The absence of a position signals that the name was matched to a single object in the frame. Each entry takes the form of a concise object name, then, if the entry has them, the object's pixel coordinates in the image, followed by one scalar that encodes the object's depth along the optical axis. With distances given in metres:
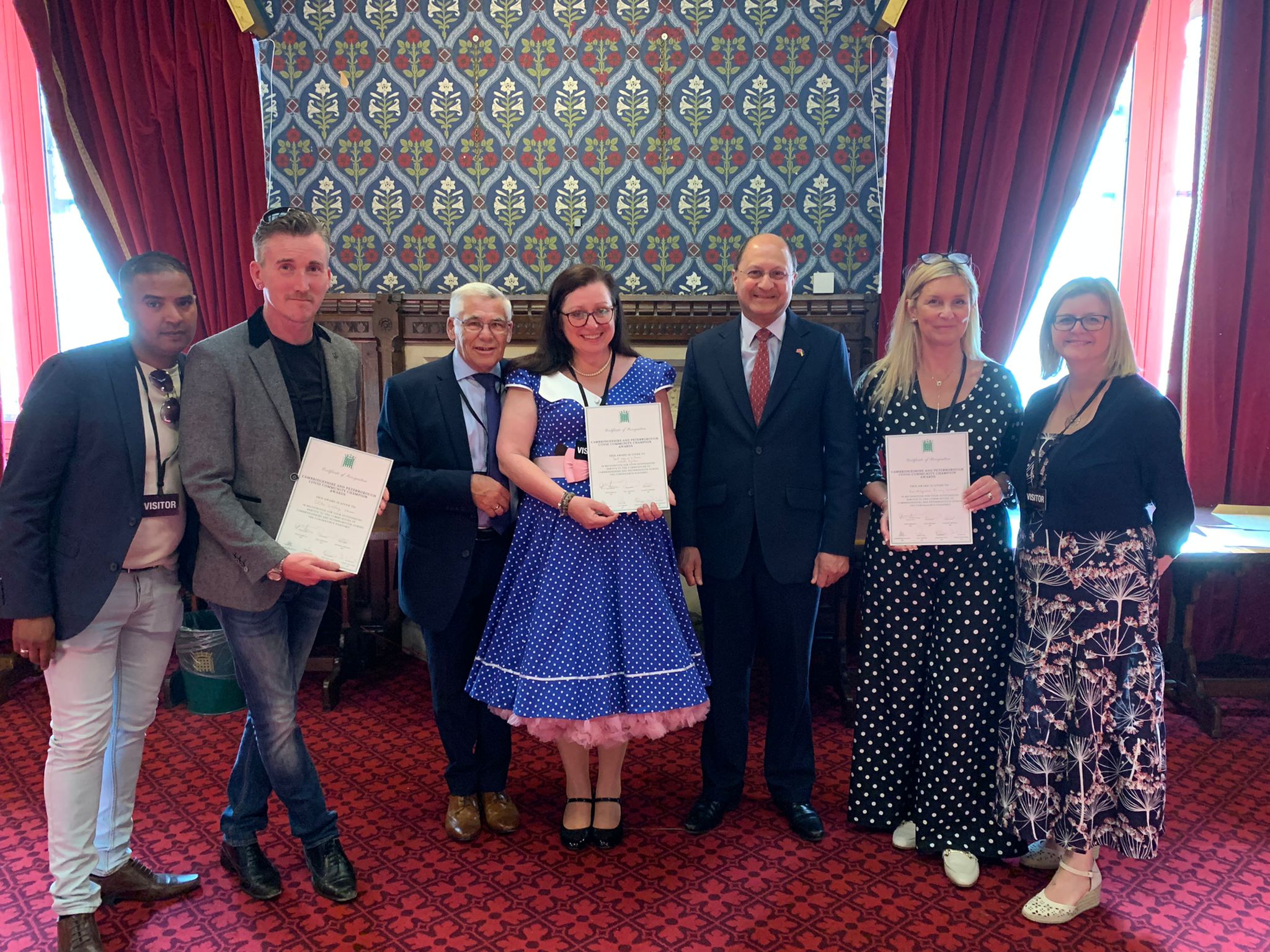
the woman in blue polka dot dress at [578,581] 2.24
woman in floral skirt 2.09
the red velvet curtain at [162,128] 3.81
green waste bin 3.45
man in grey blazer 1.97
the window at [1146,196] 3.71
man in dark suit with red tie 2.39
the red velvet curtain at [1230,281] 3.52
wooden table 3.13
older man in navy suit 2.35
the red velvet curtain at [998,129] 3.54
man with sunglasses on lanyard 1.87
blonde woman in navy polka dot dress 2.28
